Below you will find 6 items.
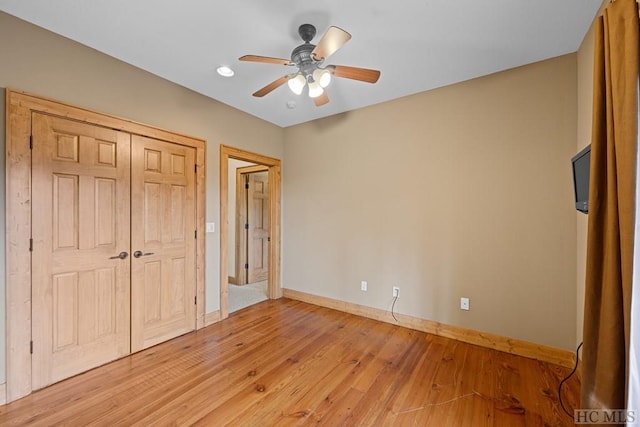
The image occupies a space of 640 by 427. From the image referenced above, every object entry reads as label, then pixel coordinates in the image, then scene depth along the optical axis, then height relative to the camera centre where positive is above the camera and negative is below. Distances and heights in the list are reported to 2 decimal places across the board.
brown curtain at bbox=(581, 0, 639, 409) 1.02 +0.02
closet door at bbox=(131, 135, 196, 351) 2.55 -0.30
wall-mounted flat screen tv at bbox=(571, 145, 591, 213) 1.56 +0.23
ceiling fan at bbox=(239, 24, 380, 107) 1.90 +1.06
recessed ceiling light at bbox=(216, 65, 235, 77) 2.54 +1.38
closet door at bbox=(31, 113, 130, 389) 1.99 -0.29
